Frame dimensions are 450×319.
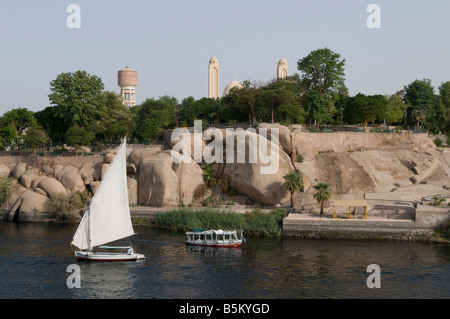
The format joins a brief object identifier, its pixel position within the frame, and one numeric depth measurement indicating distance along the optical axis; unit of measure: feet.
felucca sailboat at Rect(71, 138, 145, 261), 155.22
